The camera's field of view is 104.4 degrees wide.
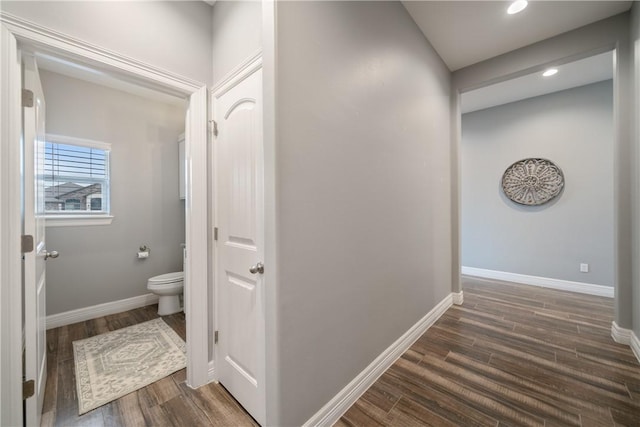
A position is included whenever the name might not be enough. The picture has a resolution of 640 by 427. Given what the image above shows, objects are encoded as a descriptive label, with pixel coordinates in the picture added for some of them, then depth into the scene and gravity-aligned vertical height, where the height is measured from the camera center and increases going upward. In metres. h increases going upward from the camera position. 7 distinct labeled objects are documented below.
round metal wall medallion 3.63 +0.49
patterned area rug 1.68 -1.17
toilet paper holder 3.14 -0.44
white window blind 2.69 +0.45
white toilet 2.80 -0.84
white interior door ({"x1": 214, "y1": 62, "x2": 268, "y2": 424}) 1.40 -0.14
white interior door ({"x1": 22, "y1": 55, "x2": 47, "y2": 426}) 1.28 -0.17
